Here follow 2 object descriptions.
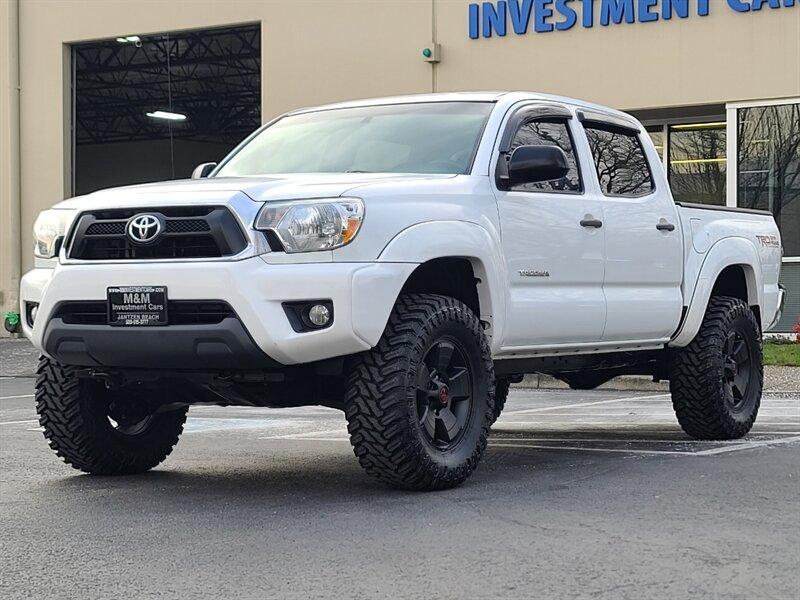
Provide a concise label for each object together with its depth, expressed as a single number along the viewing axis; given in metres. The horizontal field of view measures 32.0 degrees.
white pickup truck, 6.20
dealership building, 18.73
